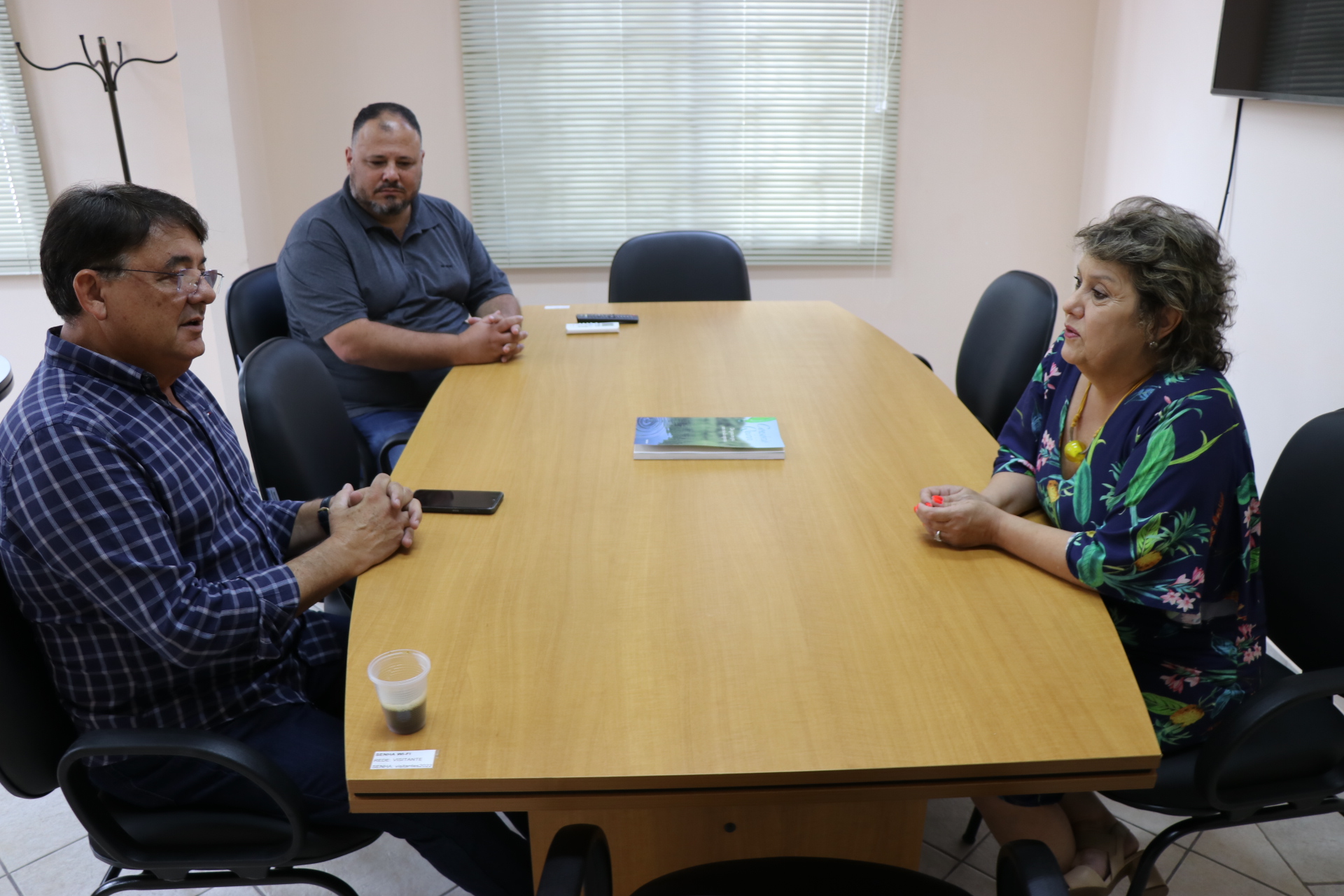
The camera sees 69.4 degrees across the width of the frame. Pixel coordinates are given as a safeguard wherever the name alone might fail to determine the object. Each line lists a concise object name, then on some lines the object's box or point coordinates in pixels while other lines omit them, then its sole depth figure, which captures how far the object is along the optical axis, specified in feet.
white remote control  9.95
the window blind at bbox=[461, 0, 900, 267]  14.19
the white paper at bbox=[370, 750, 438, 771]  3.55
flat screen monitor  8.52
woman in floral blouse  4.57
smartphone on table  5.58
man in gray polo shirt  9.01
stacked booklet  6.41
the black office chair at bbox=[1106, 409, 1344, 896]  4.53
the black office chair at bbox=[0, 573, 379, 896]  4.13
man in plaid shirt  4.21
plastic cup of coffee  3.66
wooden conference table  3.58
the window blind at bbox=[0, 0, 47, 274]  14.07
